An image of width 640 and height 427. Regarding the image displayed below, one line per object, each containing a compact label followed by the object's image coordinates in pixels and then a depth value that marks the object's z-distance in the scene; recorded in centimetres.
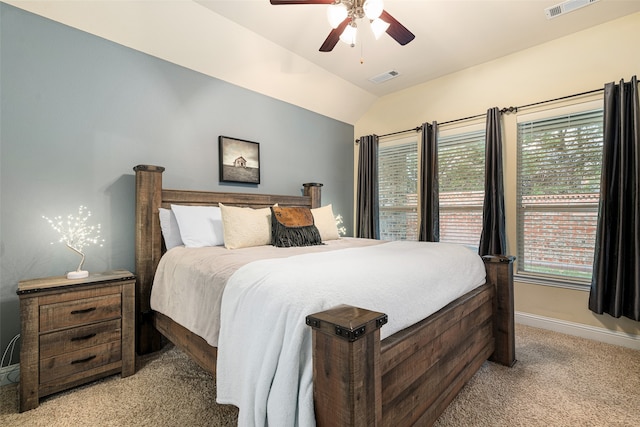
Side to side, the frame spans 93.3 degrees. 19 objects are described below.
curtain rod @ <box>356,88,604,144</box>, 283
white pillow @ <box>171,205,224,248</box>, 244
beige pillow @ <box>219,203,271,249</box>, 244
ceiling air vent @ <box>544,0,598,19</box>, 250
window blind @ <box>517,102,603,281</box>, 284
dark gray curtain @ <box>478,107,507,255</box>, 321
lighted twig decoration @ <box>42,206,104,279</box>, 223
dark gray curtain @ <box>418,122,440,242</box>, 372
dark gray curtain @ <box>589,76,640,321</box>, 251
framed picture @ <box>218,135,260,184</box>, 320
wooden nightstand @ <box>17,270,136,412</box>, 174
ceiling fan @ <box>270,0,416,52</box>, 189
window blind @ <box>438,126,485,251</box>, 354
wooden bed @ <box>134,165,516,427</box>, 90
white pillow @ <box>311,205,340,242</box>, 311
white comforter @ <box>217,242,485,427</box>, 103
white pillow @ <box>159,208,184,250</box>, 248
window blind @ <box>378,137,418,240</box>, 412
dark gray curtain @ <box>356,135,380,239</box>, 436
